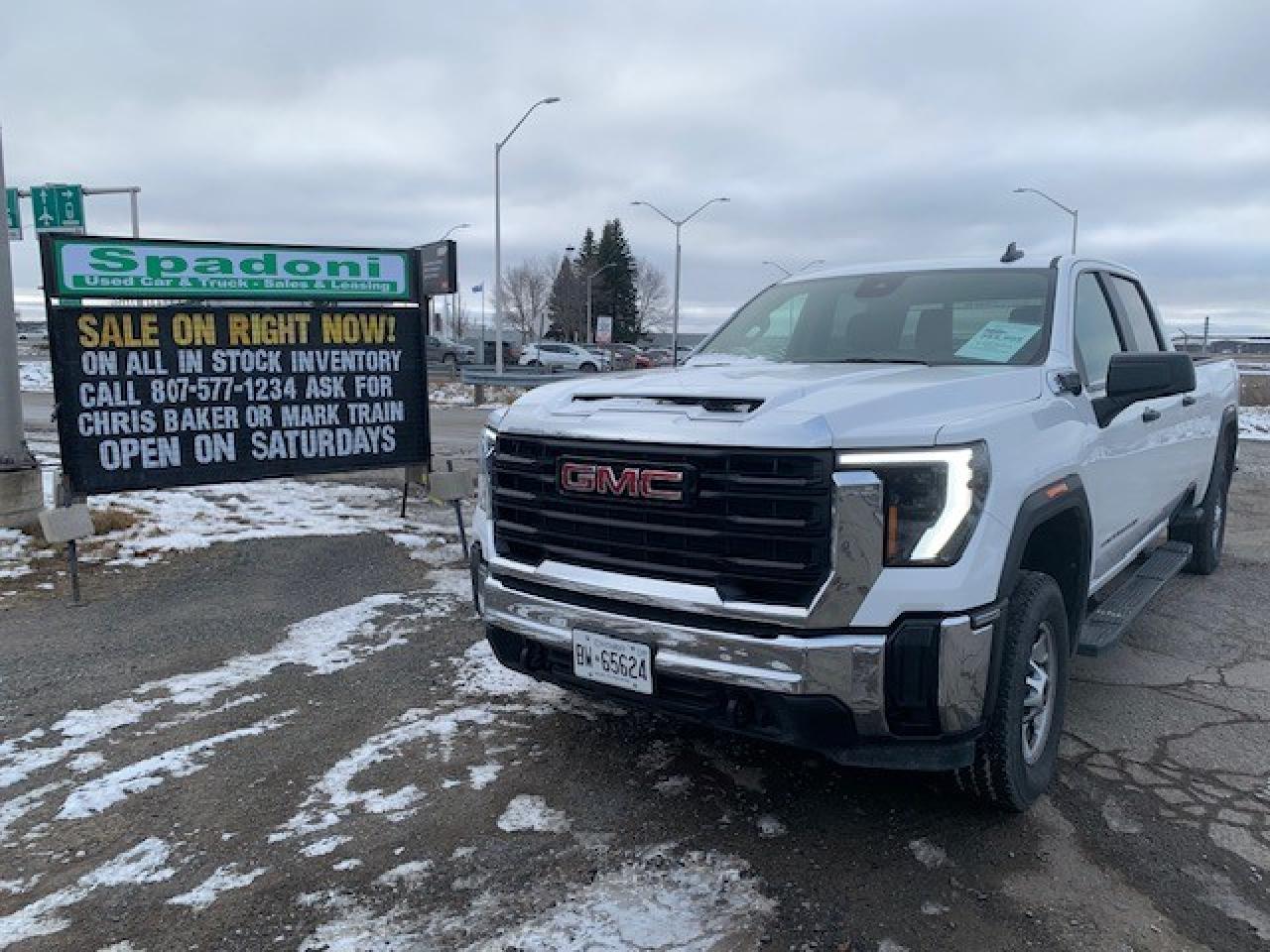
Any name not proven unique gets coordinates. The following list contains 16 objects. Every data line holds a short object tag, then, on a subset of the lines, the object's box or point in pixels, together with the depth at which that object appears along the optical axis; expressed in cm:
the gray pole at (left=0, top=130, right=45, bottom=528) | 778
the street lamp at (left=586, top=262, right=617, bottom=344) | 7403
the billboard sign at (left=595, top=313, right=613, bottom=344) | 3941
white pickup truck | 289
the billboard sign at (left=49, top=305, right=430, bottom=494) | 674
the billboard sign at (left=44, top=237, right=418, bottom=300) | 673
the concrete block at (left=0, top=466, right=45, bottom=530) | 776
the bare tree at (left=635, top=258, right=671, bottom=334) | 9686
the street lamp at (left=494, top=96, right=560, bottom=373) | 2988
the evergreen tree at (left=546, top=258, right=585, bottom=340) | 8181
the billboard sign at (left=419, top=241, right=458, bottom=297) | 1852
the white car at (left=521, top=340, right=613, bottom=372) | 4216
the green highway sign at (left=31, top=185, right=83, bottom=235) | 1834
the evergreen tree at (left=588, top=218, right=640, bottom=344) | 8544
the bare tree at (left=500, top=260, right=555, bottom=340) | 8919
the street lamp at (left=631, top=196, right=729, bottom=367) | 3893
